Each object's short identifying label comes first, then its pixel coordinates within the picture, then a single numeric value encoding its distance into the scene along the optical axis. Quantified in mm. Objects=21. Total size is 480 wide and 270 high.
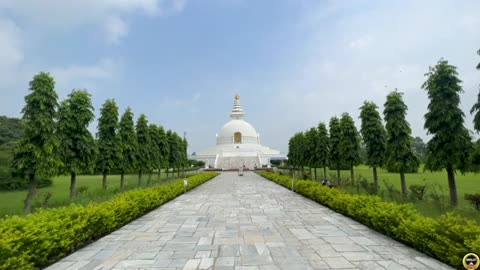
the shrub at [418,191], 12009
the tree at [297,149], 26934
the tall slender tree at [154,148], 21469
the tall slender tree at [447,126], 10383
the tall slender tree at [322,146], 21094
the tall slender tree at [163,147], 24266
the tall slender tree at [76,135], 12305
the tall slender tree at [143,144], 19297
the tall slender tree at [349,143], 16859
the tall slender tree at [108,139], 16031
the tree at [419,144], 11662
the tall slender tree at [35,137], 10250
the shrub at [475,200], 9548
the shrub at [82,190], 15520
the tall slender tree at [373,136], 14344
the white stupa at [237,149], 52562
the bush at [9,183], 21203
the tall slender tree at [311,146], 22891
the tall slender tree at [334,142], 19197
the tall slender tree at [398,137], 12680
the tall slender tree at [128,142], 17531
